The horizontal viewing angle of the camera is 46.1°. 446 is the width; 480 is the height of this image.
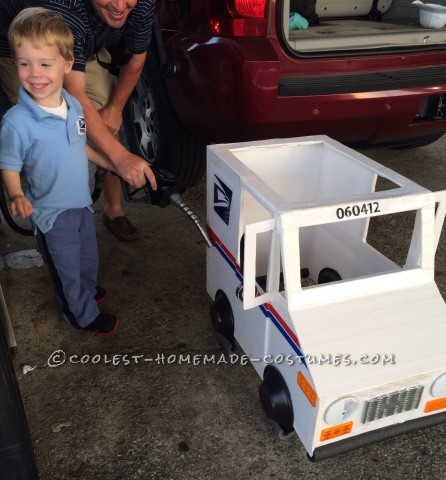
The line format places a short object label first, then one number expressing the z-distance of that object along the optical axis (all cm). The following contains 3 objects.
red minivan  217
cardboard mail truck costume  139
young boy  169
